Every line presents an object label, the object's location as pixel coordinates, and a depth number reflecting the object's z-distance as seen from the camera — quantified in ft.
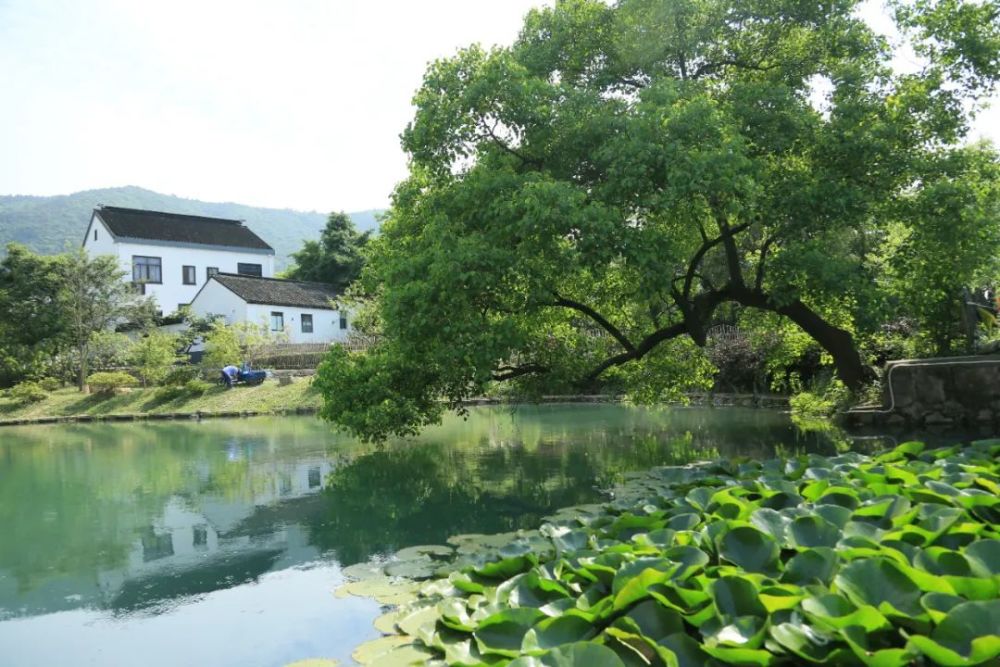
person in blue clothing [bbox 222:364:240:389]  81.76
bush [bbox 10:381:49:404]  76.74
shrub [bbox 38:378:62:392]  81.35
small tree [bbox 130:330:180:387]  82.46
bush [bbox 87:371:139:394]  79.66
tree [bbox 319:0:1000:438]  24.49
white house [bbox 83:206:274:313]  113.09
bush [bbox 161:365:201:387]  81.87
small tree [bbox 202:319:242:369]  85.66
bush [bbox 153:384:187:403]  79.15
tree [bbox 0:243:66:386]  83.56
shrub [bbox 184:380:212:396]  79.41
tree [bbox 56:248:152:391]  82.64
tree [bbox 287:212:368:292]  125.80
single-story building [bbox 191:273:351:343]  103.91
